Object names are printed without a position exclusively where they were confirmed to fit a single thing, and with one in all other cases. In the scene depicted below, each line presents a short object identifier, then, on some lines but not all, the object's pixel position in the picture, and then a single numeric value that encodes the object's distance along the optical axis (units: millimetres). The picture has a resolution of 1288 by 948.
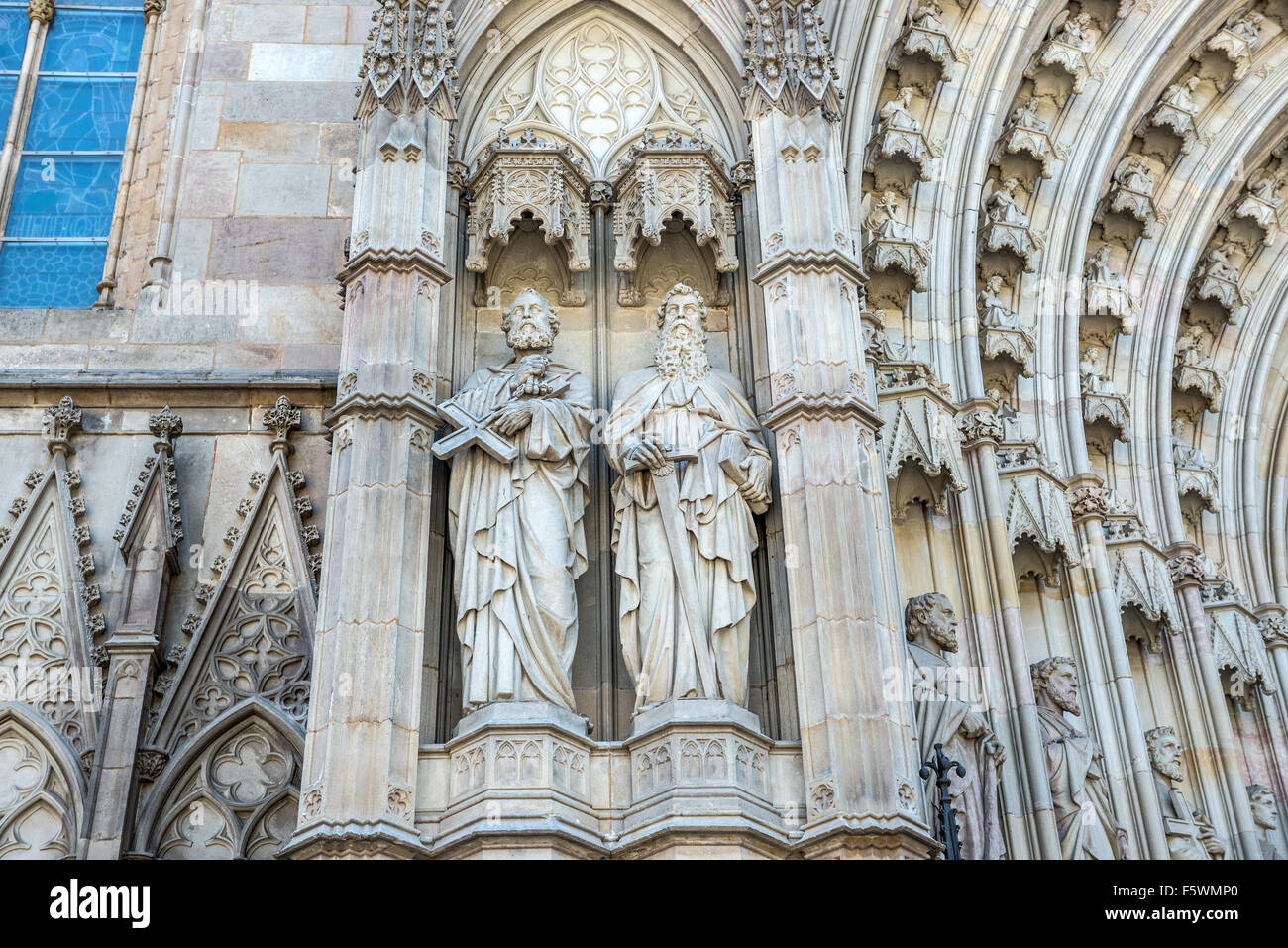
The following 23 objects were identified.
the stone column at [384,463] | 8562
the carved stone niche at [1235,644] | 12789
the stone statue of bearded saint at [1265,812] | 12414
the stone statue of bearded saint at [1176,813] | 11211
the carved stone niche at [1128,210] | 14008
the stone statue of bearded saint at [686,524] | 9344
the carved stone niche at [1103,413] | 13016
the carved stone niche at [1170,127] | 14344
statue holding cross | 9289
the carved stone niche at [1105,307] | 13539
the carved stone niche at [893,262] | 12102
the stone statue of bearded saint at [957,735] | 10023
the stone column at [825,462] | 8641
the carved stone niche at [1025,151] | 13453
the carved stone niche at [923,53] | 12859
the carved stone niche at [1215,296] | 14852
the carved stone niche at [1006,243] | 13039
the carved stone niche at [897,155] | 12508
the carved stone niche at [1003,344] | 12516
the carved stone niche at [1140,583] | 12109
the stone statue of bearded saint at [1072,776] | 10609
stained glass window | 12875
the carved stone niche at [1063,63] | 13625
